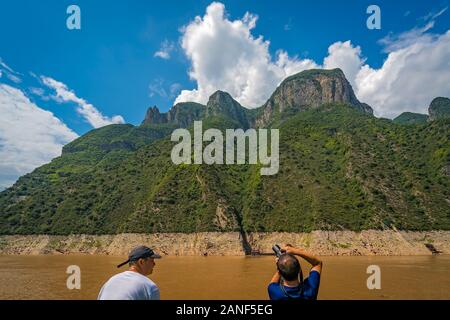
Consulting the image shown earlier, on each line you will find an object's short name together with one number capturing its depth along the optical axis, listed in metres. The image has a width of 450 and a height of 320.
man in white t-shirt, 4.70
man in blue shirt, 5.33
